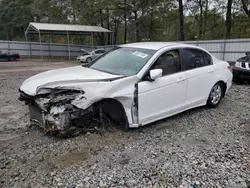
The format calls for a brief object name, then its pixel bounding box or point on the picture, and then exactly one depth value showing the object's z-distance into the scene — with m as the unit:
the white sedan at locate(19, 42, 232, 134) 3.09
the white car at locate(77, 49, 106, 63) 21.78
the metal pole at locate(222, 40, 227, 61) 13.54
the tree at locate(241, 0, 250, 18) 16.94
